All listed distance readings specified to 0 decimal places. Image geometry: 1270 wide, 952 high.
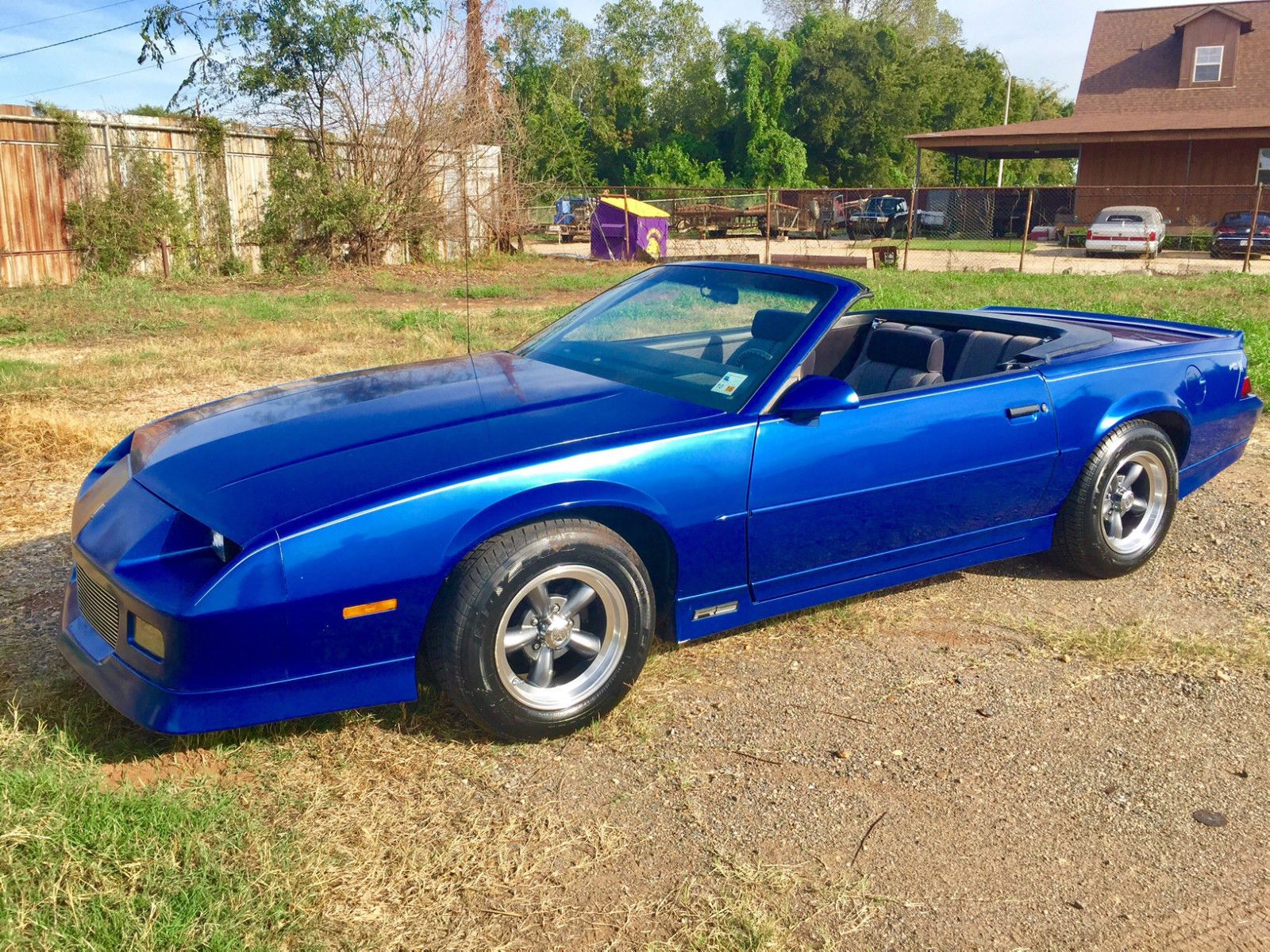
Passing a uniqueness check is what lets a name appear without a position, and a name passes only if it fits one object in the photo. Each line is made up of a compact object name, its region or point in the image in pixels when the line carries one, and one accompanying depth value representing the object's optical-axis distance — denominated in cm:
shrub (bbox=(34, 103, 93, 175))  1638
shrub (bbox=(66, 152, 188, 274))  1681
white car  2825
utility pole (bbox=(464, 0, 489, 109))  2061
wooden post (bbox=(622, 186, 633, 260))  2347
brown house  3341
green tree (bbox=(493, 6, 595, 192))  5169
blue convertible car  303
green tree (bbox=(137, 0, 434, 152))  1888
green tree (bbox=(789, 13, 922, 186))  5369
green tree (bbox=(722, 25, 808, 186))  5356
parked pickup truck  3631
